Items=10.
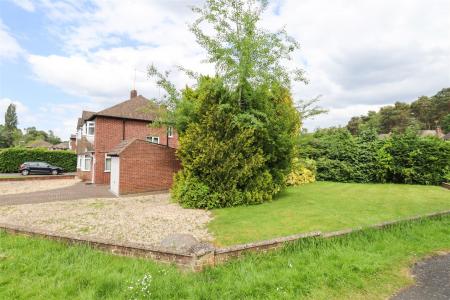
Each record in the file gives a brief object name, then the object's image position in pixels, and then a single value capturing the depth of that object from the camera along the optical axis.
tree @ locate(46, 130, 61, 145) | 95.50
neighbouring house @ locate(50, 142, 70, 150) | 60.76
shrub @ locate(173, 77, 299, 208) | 11.00
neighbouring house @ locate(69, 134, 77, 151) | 41.26
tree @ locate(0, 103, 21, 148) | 67.12
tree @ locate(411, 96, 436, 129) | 63.59
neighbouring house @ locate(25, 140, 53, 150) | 63.33
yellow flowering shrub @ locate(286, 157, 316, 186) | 17.14
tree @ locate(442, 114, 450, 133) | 55.55
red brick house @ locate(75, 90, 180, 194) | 15.92
